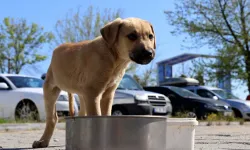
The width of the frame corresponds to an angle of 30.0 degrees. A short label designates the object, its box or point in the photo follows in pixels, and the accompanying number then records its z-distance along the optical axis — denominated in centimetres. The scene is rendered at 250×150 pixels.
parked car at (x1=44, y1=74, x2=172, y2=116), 1491
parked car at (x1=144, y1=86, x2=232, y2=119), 1900
